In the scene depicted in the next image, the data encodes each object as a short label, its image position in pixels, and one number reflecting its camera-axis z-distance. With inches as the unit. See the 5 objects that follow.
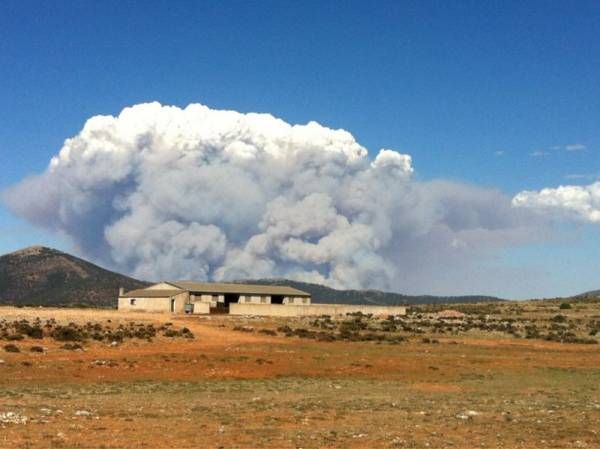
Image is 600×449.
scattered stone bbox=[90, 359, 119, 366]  1595.7
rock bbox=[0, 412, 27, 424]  822.3
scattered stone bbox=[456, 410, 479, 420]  940.6
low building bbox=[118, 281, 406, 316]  3841.0
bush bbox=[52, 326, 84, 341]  2124.8
